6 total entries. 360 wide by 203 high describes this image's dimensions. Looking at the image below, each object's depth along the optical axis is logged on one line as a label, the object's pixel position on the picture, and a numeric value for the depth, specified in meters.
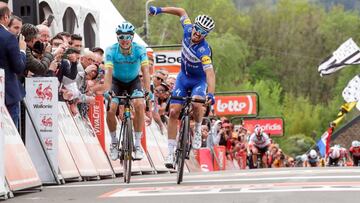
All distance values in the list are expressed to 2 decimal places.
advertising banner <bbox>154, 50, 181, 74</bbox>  38.91
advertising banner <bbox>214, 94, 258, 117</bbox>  65.94
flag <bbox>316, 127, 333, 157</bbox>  59.06
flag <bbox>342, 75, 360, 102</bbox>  69.56
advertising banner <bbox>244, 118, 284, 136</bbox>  77.44
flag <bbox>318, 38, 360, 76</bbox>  72.06
